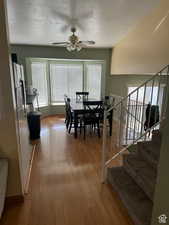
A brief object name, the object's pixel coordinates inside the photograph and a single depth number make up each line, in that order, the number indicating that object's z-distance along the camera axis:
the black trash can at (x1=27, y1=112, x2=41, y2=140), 3.77
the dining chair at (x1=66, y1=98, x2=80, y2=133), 4.18
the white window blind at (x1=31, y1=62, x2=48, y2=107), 5.49
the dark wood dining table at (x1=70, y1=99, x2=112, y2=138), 3.81
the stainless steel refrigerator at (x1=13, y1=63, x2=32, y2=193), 1.95
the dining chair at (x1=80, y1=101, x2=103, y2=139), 3.88
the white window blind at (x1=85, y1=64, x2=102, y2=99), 6.14
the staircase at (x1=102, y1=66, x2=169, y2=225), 1.68
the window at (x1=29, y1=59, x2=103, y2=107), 5.89
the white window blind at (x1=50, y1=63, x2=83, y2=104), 6.07
